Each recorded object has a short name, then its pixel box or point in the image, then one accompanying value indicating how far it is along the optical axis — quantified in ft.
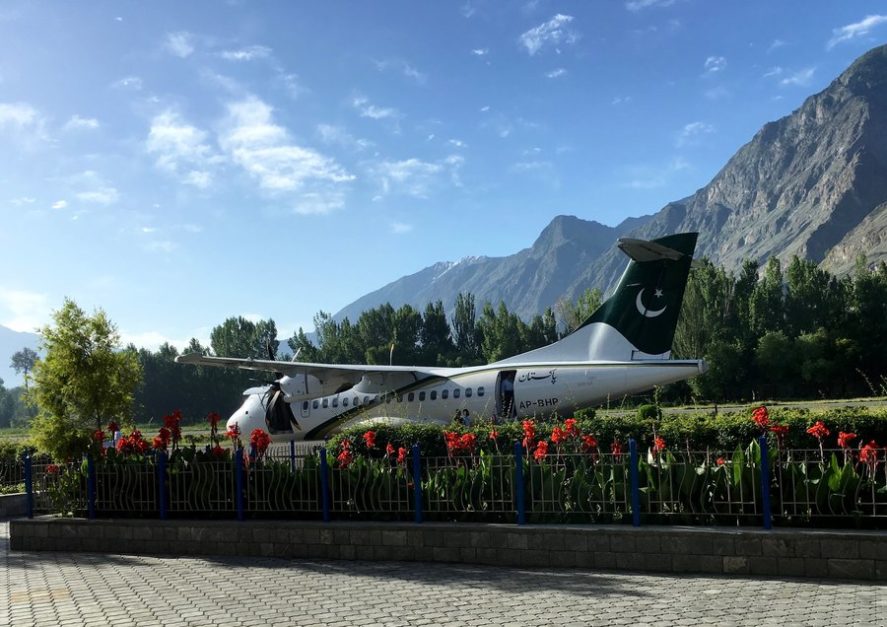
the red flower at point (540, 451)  29.85
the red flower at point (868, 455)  25.21
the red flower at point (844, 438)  27.94
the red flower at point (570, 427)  35.53
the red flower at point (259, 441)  35.19
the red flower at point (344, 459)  32.94
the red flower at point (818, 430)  29.21
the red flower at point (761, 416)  34.51
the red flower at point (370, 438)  35.93
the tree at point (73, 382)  43.27
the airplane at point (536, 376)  67.56
